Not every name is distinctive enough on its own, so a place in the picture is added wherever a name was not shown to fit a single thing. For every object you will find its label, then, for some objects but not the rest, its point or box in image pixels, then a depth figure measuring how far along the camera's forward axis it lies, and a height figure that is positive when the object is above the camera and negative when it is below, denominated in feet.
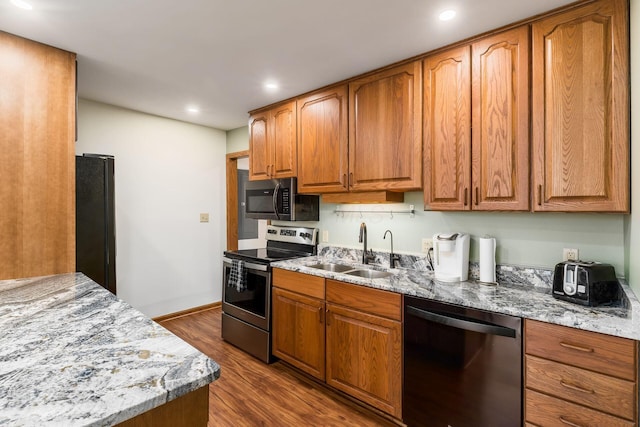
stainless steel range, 9.34 -2.35
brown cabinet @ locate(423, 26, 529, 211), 5.99 +1.69
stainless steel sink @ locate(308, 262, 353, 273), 9.18 -1.57
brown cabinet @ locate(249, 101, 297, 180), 10.11 +2.24
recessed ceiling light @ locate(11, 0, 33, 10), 5.48 +3.52
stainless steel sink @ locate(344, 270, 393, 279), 8.32 -1.60
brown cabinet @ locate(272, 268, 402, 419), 6.61 -2.82
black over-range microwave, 10.09 +0.32
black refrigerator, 8.32 -0.18
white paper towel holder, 6.59 -1.21
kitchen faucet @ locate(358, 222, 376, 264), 9.00 -0.98
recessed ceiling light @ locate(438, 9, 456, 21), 5.73 +3.48
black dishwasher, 5.11 -2.63
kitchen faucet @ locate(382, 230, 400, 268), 8.61 -1.25
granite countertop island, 2.29 -1.35
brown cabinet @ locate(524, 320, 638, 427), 4.20 -2.28
